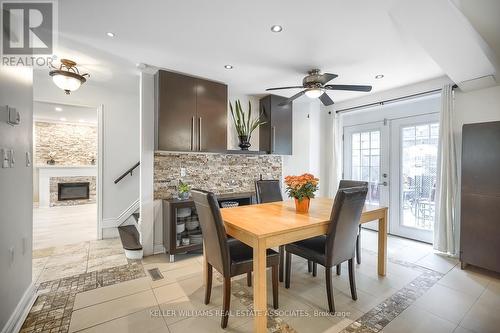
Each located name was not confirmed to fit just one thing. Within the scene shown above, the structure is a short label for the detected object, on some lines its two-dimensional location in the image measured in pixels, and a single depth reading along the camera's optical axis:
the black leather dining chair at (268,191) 3.08
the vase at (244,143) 3.83
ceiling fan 2.54
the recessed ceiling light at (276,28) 2.11
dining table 1.61
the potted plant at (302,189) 2.25
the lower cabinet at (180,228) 2.93
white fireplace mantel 6.48
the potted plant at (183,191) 3.16
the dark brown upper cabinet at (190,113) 3.05
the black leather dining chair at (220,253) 1.73
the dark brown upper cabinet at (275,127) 4.09
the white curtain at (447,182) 3.08
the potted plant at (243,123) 3.84
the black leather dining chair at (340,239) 1.90
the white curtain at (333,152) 4.60
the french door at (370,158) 4.15
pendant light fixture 2.66
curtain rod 3.34
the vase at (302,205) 2.29
